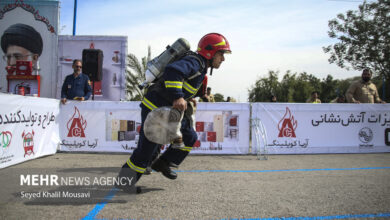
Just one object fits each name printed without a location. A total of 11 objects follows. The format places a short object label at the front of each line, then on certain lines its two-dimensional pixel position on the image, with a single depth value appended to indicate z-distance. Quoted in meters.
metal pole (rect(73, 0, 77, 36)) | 14.16
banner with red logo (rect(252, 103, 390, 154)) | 7.98
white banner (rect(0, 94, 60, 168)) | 5.08
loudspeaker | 11.32
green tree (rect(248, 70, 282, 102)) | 44.82
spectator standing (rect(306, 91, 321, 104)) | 11.39
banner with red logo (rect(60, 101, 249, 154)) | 7.51
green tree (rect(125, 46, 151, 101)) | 19.64
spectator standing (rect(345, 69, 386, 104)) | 8.64
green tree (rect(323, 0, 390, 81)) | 19.22
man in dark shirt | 7.85
